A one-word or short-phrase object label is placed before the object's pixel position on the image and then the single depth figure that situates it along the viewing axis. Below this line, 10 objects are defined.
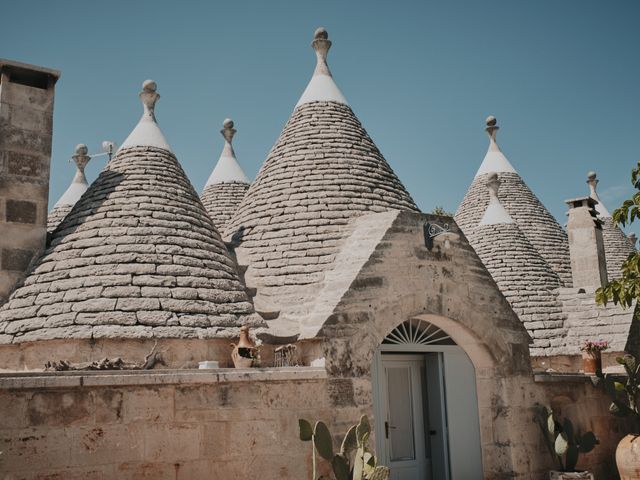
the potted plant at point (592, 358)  11.57
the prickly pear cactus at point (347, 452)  7.38
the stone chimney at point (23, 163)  9.93
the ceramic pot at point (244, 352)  8.47
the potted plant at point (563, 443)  10.02
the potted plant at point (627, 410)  10.41
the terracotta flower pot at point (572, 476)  9.97
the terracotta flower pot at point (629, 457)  10.37
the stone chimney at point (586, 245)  15.62
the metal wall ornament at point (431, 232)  9.76
